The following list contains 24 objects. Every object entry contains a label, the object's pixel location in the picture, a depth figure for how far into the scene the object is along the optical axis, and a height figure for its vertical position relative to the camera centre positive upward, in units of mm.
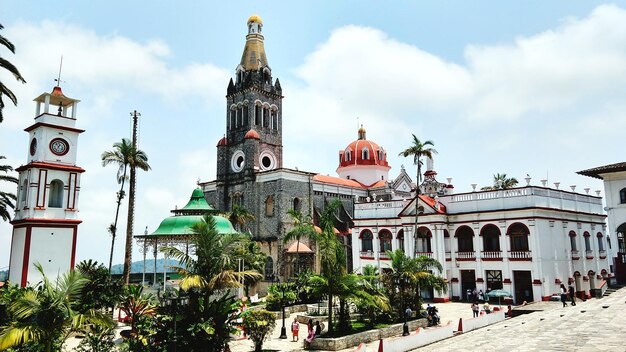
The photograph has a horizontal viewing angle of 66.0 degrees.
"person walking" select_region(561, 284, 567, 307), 30266 -2107
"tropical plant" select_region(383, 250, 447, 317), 26703 -908
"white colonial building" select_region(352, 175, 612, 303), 34688 +2012
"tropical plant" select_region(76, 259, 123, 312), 21219 -967
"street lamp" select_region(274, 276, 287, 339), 23922 -3110
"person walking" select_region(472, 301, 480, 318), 27769 -2542
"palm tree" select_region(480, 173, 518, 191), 61969 +10554
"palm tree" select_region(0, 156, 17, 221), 29328 +4180
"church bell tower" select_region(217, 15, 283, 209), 55875 +16890
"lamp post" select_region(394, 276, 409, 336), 26172 -1110
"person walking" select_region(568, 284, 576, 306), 30631 -2016
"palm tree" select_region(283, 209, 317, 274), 39050 +2862
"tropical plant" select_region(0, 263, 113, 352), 13062 -1347
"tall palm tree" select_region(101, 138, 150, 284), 30297 +6525
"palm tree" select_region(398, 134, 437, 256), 34500 +8058
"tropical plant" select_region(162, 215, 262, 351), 16922 -645
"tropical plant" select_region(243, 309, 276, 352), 19609 -2453
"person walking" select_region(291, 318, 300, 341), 22750 -3064
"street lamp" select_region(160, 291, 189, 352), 17266 -1253
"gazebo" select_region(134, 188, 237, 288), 29953 +2213
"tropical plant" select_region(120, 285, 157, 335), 20486 -1699
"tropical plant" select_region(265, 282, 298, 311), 30188 -1990
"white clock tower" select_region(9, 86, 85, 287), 24312 +3422
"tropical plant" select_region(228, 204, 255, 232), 49406 +5080
